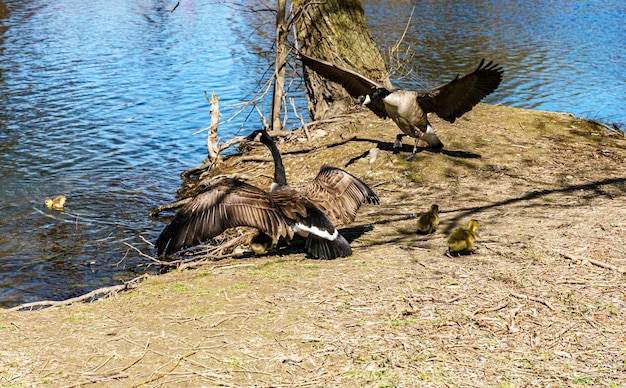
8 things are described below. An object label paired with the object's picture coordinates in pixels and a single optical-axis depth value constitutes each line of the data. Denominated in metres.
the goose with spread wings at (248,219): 5.88
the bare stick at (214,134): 11.24
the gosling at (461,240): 5.79
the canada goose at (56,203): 10.34
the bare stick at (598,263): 5.41
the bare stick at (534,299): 4.90
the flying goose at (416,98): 8.94
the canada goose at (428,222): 6.79
